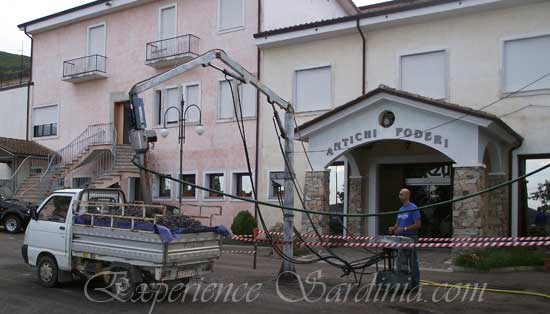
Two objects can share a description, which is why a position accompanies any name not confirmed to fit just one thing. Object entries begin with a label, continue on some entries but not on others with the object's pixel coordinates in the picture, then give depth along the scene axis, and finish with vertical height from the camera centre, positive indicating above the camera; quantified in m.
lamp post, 21.82 +2.54
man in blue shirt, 9.96 -0.80
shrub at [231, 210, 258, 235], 20.41 -1.38
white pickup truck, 9.05 -1.02
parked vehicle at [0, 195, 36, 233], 22.14 -1.30
